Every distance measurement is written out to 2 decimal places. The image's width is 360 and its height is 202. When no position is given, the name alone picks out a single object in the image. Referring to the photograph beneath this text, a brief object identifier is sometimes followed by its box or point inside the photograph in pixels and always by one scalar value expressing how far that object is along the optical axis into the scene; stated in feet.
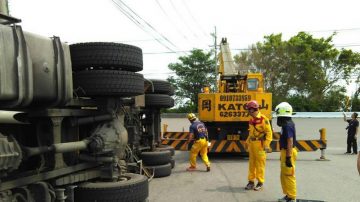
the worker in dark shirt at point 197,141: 37.22
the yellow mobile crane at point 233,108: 45.44
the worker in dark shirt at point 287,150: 22.98
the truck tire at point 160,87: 33.17
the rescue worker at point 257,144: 27.86
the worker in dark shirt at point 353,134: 52.31
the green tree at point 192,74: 193.36
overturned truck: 12.41
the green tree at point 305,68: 163.84
